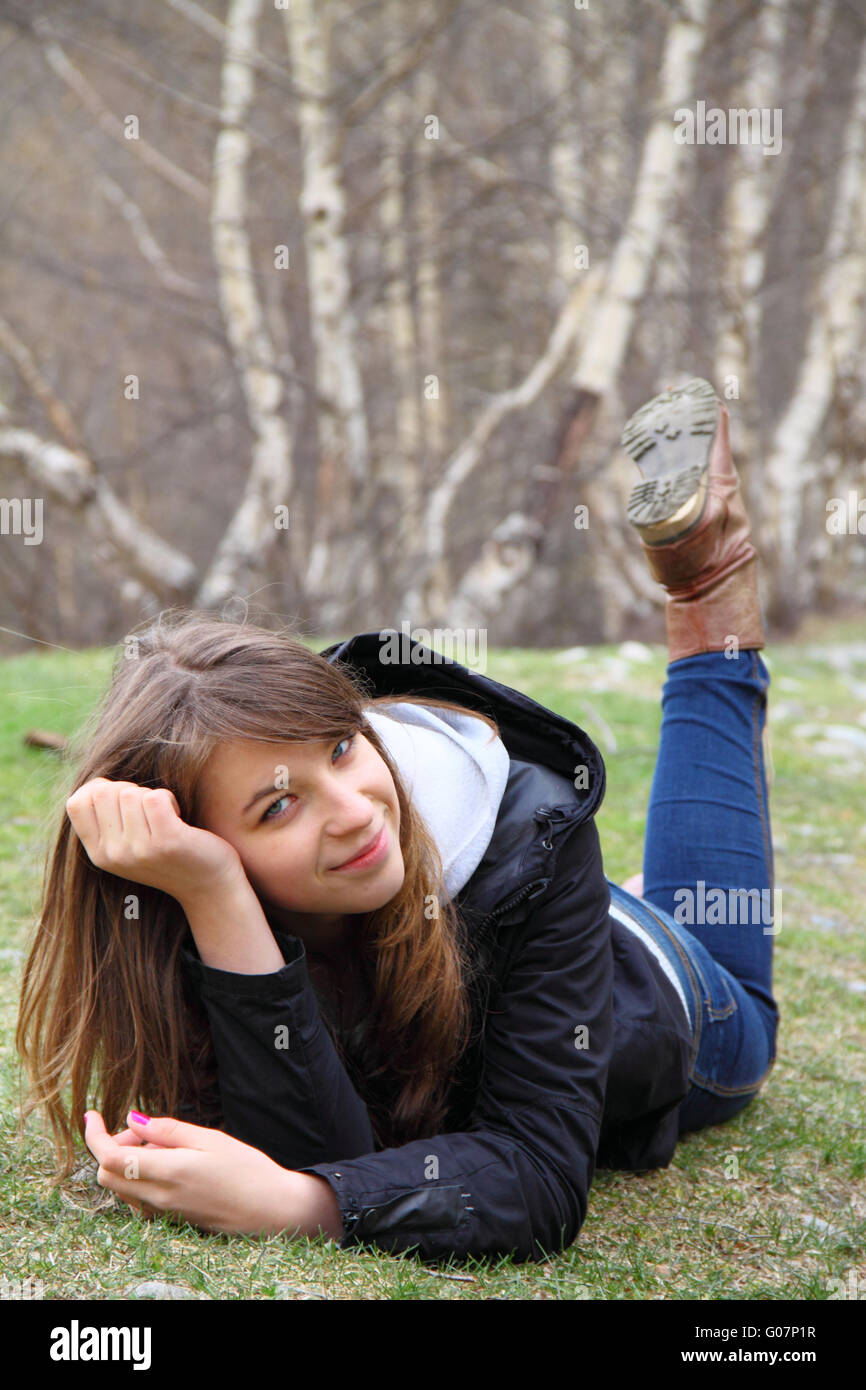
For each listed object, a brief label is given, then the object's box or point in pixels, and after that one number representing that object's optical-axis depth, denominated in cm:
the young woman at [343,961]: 194
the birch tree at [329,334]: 896
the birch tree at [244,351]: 912
